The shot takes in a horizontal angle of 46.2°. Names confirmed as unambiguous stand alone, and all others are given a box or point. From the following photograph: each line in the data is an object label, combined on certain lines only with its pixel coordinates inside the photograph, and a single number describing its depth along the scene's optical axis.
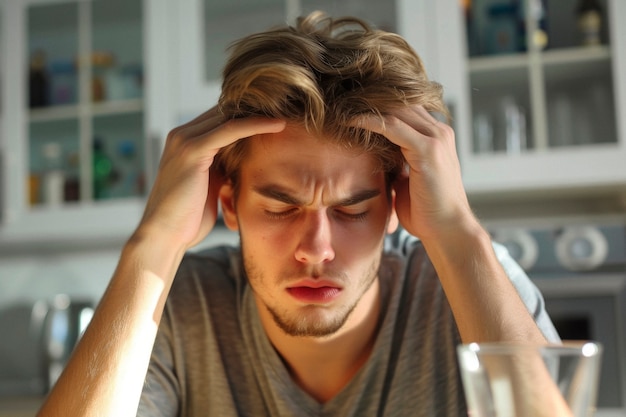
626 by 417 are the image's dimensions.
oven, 1.91
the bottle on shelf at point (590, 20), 2.18
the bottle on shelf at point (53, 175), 2.45
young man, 0.99
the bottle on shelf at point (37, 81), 2.53
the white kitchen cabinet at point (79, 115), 2.38
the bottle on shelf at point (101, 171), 2.43
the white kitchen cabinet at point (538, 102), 2.10
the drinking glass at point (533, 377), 0.43
